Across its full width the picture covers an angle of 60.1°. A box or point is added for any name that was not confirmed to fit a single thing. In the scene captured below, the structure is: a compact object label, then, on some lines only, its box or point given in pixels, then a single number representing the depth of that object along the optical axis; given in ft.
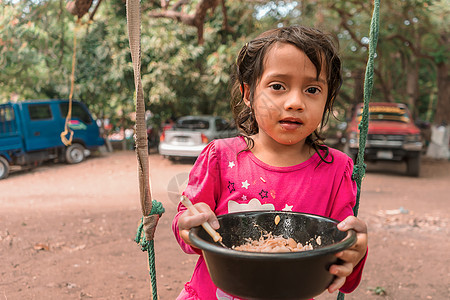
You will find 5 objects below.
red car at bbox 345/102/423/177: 25.25
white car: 28.99
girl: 3.89
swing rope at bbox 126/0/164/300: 3.74
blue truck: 24.70
